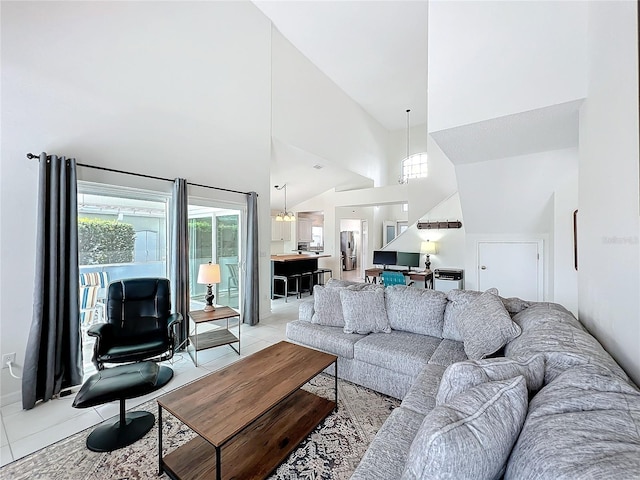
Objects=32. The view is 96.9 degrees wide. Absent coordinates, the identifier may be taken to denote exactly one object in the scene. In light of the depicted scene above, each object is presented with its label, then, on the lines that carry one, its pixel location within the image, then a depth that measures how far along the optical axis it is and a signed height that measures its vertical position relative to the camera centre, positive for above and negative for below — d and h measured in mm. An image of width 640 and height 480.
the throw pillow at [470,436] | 806 -592
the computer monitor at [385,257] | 6836 -332
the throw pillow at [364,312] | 2836 -697
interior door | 4391 -411
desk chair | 5379 -673
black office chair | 2541 -796
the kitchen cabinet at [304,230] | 9266 +482
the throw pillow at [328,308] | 3050 -698
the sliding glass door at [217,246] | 4492 -23
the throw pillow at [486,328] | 1928 -610
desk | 6020 -692
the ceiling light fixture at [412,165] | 9062 +2553
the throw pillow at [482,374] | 1162 -561
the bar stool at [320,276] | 7402 -896
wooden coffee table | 1538 -930
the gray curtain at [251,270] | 4570 -412
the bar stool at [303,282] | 6879 -962
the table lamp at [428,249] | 6172 -124
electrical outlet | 2461 -982
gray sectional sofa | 800 -584
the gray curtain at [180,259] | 3520 -173
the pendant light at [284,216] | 7360 +741
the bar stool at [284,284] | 6380 -949
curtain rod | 2502 +825
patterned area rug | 1697 -1362
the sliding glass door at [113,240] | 3049 +65
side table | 3270 -1164
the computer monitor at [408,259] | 6547 -368
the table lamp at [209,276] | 3439 -379
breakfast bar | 6531 -710
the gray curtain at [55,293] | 2410 -420
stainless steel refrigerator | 10195 -234
